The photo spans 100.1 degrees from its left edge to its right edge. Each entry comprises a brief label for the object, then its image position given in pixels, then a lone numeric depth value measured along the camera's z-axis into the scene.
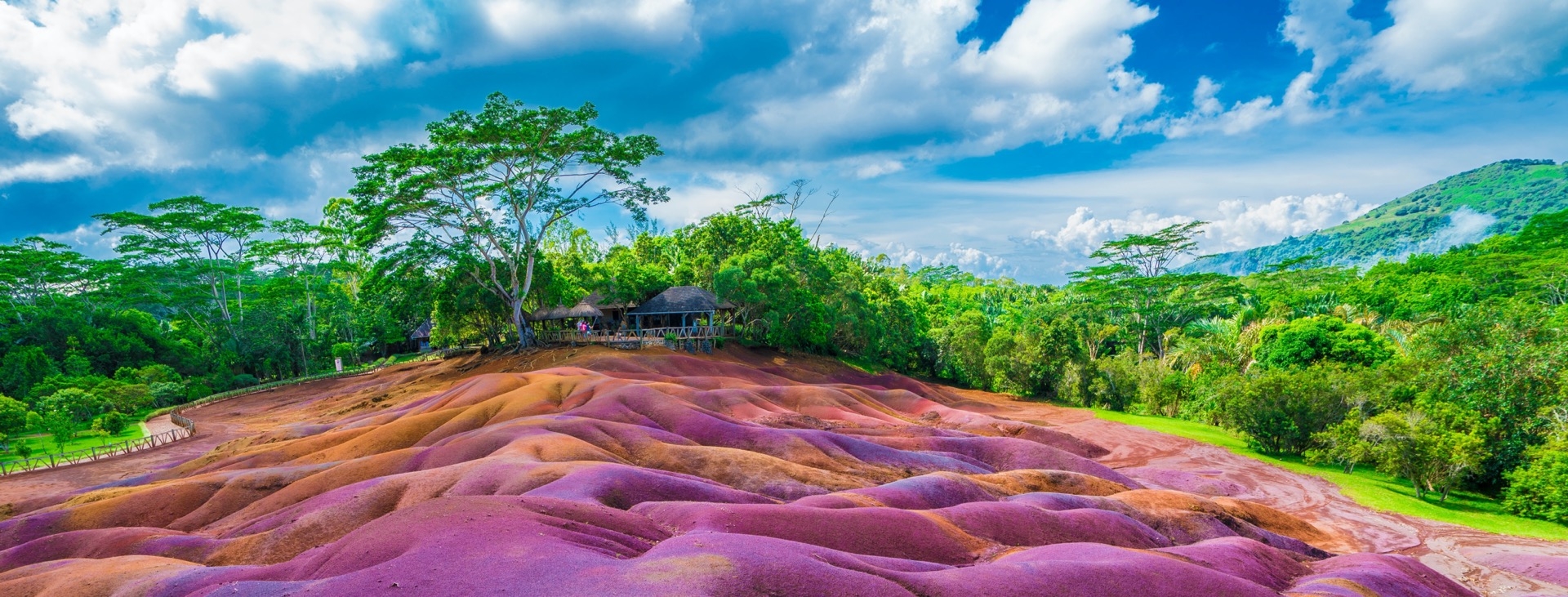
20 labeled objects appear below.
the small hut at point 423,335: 66.06
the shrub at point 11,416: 30.52
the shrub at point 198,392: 45.41
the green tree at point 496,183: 38.97
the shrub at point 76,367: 42.34
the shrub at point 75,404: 33.91
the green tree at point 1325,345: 32.25
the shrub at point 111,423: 33.31
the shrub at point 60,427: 29.77
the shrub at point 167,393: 42.16
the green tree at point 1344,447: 23.70
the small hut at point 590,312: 51.78
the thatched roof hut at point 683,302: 49.88
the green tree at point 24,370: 39.34
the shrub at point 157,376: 42.72
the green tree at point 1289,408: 27.98
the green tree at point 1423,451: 21.48
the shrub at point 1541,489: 19.45
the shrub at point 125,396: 38.03
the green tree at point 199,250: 52.09
